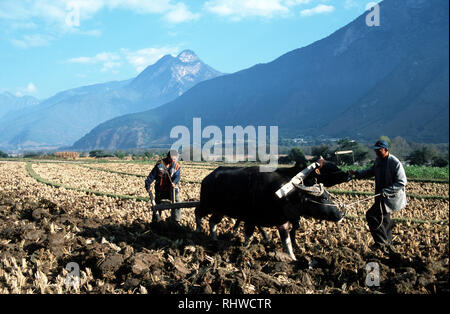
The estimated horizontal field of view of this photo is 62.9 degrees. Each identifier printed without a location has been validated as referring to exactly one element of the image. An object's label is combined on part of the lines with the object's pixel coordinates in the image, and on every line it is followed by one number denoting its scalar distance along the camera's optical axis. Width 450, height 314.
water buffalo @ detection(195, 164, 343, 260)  6.44
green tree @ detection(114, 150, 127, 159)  64.86
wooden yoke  6.34
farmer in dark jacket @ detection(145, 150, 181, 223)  8.68
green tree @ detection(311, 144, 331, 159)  50.51
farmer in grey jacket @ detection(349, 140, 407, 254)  6.47
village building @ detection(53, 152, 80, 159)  60.79
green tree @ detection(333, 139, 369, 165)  47.19
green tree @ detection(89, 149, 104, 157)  70.93
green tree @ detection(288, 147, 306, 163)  48.93
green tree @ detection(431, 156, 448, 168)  39.98
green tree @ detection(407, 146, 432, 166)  45.81
